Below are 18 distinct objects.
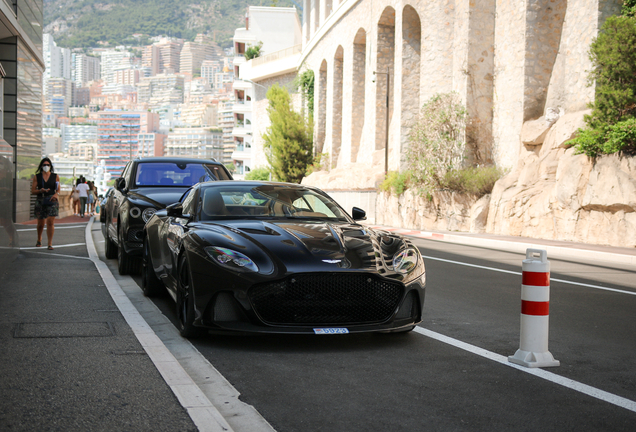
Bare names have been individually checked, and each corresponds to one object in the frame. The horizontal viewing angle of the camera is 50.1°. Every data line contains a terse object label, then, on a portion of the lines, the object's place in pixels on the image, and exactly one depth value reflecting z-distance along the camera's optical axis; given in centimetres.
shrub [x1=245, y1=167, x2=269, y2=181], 7494
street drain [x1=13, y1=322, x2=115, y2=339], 571
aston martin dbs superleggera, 521
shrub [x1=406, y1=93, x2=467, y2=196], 2977
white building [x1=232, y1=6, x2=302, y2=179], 9444
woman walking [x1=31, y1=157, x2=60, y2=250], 1311
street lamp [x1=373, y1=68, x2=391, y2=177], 3601
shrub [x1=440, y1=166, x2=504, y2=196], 2719
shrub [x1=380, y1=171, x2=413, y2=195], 3303
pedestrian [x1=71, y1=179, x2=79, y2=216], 3206
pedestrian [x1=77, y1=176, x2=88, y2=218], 3058
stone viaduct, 2623
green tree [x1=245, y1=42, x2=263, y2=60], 8712
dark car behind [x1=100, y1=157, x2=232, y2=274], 980
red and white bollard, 502
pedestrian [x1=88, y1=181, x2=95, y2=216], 3840
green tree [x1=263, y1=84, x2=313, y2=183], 5756
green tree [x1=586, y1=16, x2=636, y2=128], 1859
